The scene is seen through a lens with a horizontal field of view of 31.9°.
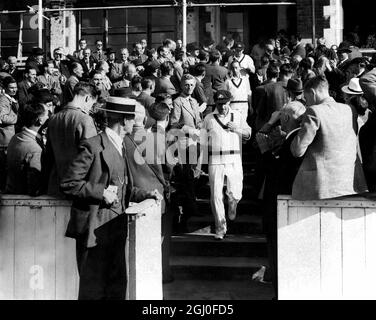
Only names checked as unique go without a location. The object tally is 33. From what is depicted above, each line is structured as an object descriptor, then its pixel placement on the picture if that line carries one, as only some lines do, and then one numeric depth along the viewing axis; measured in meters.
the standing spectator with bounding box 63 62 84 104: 10.37
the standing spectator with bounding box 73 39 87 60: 14.96
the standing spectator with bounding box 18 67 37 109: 10.79
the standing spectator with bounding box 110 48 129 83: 12.03
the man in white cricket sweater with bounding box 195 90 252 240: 7.94
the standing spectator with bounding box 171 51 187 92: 11.34
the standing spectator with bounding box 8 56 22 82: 13.68
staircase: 7.38
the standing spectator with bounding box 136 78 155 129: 9.25
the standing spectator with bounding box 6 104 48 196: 5.89
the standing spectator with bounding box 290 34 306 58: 13.67
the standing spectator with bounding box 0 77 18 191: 8.55
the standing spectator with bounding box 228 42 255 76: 12.42
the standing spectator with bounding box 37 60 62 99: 11.65
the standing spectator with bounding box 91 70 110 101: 10.55
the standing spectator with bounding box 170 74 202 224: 8.04
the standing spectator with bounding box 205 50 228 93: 11.13
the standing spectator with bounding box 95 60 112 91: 11.27
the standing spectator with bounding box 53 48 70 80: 13.00
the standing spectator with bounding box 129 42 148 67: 13.62
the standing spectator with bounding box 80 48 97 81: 13.84
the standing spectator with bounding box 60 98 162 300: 5.23
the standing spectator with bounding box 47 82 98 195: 5.85
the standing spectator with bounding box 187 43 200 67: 12.74
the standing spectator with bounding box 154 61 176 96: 10.38
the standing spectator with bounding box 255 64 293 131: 9.53
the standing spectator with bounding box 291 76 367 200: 5.32
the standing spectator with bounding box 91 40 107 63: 15.26
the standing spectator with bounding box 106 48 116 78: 13.40
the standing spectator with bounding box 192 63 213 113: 10.26
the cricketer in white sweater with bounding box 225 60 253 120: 10.60
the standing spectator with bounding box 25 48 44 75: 12.33
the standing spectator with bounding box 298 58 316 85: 9.62
